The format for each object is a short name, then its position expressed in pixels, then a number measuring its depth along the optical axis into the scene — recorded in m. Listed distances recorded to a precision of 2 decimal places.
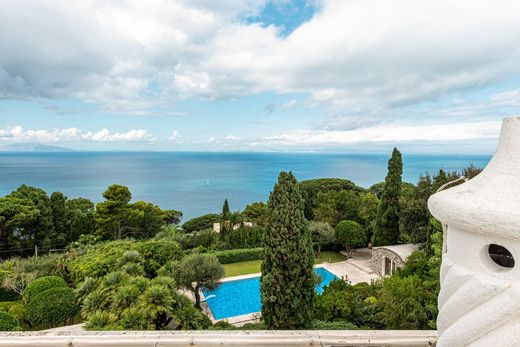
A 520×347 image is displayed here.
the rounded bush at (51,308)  10.12
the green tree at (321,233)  21.03
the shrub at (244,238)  23.05
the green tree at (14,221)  19.53
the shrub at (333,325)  7.89
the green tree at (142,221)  24.08
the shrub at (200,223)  32.19
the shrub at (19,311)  10.69
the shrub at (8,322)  8.08
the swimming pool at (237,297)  14.52
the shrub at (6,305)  11.16
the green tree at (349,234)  20.69
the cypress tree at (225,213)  25.88
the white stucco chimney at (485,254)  1.94
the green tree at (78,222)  23.33
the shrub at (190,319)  8.83
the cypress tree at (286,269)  7.98
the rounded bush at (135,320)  8.06
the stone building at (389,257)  15.73
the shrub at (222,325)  9.57
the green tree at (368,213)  22.73
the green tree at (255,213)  29.63
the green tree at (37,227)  20.62
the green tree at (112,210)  22.41
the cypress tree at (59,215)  22.28
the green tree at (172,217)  33.28
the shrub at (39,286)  11.36
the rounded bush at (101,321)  7.87
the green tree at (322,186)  29.56
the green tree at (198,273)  13.04
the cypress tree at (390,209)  18.39
